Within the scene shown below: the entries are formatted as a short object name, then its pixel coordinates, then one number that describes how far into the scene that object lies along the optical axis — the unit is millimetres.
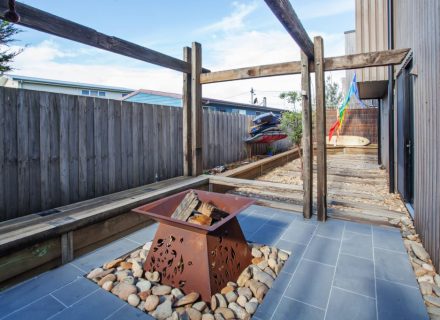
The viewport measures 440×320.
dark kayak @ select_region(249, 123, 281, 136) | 7270
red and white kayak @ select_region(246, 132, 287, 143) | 7137
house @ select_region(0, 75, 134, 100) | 10945
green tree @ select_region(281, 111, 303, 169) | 5727
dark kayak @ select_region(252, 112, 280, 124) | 7340
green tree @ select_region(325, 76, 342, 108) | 19812
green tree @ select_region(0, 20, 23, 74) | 6505
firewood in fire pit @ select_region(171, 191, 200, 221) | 2067
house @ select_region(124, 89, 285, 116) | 12038
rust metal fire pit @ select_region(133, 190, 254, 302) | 1688
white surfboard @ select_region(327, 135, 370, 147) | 9836
